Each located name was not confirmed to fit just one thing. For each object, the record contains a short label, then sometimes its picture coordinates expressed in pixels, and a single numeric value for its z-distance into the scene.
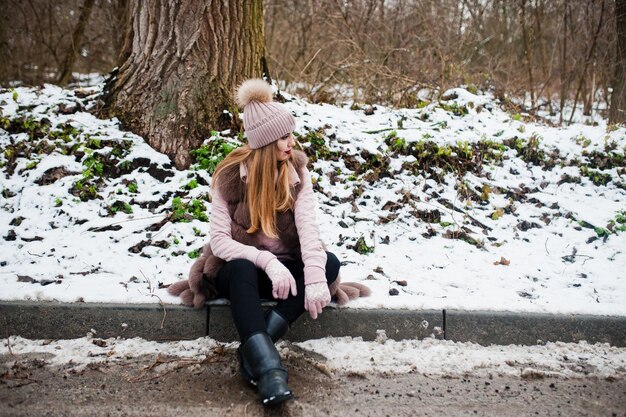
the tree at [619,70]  6.98
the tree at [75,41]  9.37
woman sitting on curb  3.02
